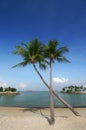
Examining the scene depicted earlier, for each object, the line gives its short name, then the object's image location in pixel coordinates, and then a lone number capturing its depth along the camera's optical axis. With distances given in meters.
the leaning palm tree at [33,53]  9.93
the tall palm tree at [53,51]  9.36
